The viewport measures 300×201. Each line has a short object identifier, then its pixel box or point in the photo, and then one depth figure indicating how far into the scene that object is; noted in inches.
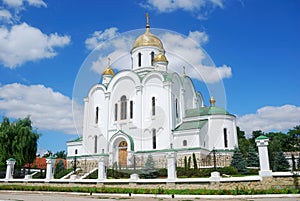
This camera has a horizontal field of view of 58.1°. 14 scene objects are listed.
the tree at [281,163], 727.7
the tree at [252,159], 870.8
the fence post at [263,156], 436.1
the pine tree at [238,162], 731.2
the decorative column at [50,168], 661.9
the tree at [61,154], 2193.7
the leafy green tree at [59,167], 923.8
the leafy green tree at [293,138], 1445.6
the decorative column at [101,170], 587.2
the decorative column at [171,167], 501.7
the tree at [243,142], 1212.2
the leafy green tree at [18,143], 824.3
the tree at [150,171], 652.7
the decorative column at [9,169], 726.5
